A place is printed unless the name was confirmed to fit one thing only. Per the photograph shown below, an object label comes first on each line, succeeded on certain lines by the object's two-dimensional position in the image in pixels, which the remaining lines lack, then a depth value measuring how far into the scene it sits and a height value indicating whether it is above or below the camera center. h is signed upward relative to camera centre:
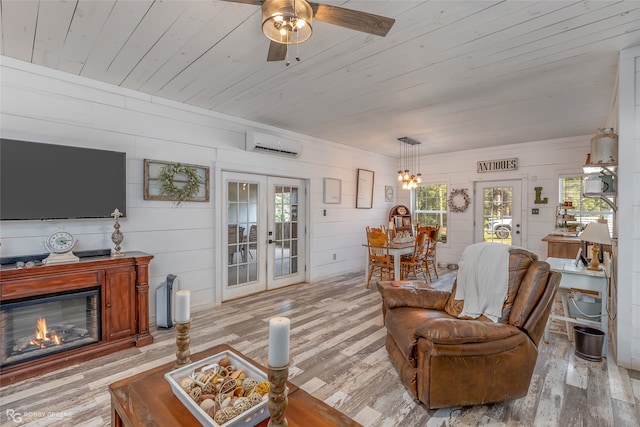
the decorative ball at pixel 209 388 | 1.38 -0.83
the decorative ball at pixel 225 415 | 1.18 -0.82
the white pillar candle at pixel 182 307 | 1.56 -0.51
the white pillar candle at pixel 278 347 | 1.06 -0.49
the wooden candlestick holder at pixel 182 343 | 1.58 -0.71
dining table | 4.62 -0.67
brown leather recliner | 1.87 -0.91
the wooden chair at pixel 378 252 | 4.71 -0.70
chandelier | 5.16 +1.16
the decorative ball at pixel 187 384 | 1.38 -0.82
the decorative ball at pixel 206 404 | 1.26 -0.83
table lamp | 2.70 -0.24
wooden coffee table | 1.26 -0.89
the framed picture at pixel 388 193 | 7.05 +0.38
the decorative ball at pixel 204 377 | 1.43 -0.82
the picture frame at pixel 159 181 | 3.35 +0.33
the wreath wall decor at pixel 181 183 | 3.48 +0.31
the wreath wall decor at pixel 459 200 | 6.28 +0.20
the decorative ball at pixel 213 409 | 1.25 -0.85
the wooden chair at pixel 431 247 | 5.11 -0.65
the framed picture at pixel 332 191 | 5.50 +0.33
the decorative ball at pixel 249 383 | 1.39 -0.82
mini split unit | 4.22 +0.95
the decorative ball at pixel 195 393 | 1.32 -0.82
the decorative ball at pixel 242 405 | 1.22 -0.81
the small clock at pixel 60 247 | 2.54 -0.34
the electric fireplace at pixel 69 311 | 2.32 -0.91
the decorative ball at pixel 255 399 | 1.26 -0.81
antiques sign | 5.69 +0.86
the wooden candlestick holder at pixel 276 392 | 1.07 -0.65
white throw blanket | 2.30 -0.57
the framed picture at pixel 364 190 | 6.24 +0.41
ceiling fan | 1.47 +1.00
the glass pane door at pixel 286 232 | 4.80 -0.39
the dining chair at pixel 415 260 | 4.88 -0.85
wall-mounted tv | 2.48 +0.23
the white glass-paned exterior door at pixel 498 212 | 5.73 -0.05
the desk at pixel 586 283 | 2.65 -0.66
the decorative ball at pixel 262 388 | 1.34 -0.81
